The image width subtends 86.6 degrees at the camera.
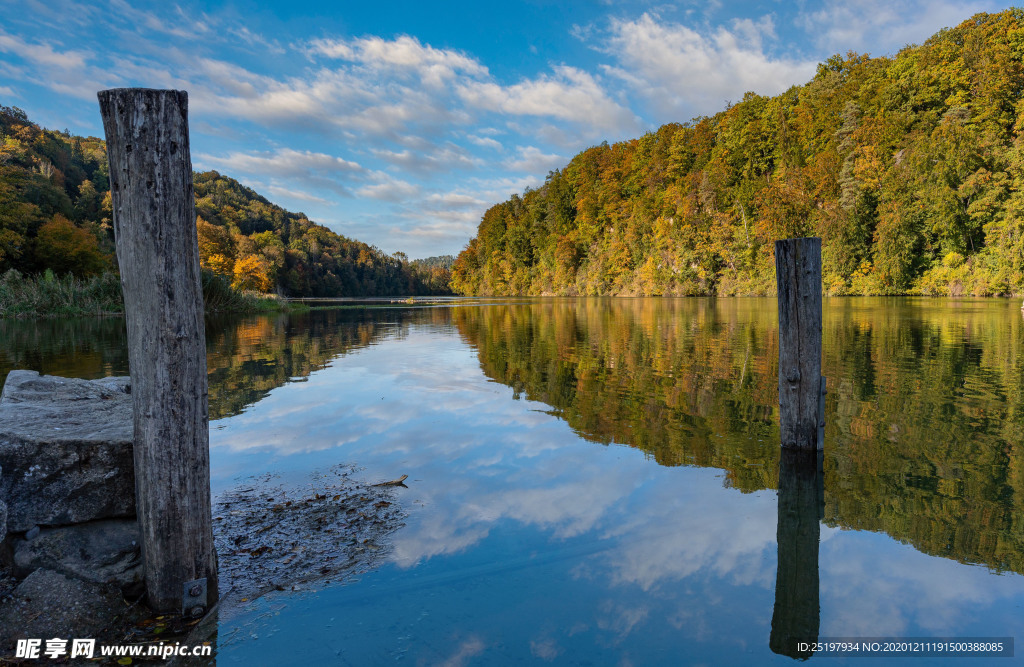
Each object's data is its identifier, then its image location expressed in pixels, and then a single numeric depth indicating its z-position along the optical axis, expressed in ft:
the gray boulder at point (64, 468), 10.80
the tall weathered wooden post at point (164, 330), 9.79
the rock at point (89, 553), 10.57
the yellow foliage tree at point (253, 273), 183.52
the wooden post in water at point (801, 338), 18.45
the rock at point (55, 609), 9.60
